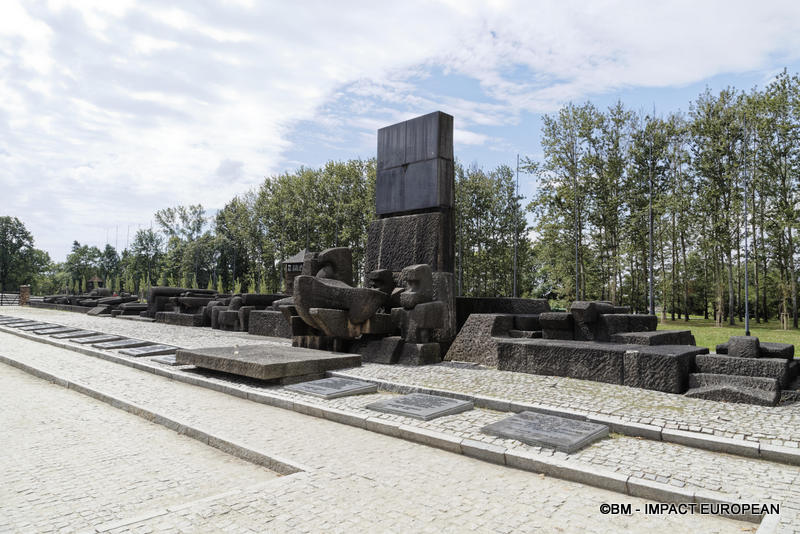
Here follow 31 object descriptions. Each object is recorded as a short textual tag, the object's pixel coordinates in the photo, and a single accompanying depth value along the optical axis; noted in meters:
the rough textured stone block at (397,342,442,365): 8.45
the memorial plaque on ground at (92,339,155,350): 10.89
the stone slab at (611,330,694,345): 6.96
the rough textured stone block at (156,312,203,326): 18.03
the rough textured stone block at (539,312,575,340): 8.25
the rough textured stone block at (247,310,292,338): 13.69
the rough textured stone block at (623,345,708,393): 5.86
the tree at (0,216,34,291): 64.12
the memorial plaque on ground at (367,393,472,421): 5.06
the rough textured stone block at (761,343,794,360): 6.00
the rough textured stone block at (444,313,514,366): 8.50
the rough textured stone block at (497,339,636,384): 6.53
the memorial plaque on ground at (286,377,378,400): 6.07
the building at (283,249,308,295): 22.56
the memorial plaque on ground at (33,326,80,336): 14.30
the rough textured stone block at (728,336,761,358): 5.94
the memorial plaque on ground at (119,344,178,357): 9.80
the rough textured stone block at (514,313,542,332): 8.87
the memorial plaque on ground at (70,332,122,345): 11.96
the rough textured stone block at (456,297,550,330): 9.99
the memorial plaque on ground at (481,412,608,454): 4.04
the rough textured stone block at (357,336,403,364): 8.66
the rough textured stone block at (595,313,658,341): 7.84
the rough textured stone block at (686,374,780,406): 5.28
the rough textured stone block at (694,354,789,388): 5.54
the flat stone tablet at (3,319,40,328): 17.16
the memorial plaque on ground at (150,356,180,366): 8.77
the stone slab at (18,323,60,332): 15.70
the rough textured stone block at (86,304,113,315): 24.68
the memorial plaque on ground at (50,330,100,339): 13.10
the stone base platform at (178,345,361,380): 6.69
